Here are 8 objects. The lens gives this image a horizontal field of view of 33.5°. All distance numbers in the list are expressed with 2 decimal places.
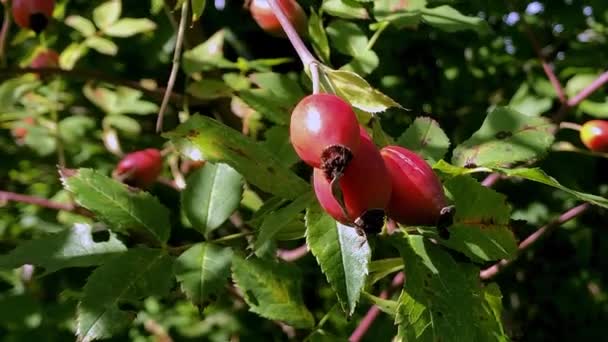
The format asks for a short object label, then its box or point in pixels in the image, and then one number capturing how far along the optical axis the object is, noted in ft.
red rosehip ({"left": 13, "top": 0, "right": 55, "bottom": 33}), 1.10
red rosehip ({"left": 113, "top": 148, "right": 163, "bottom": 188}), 1.14
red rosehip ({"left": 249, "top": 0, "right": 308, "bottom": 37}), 0.93
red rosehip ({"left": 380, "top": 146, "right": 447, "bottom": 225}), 0.64
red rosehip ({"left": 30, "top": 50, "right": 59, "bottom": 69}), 1.35
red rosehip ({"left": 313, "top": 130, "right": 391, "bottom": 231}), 0.61
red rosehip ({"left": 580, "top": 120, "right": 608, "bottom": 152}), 1.05
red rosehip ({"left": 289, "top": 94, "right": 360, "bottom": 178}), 0.60
